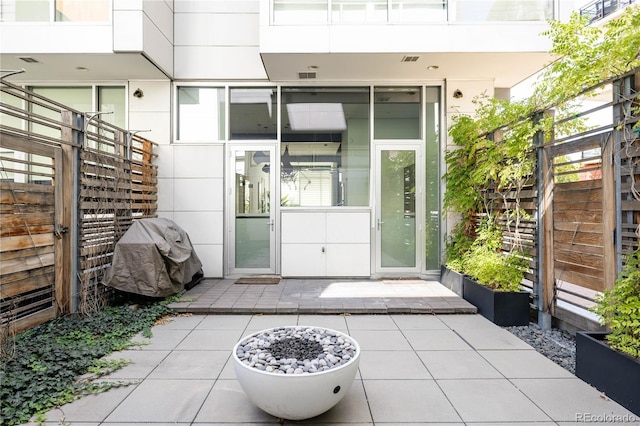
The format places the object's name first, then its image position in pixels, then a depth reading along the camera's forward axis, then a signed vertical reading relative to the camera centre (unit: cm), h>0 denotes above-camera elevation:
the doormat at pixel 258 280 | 561 -108
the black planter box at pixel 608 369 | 219 -105
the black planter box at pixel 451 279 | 486 -97
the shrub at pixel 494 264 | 403 -60
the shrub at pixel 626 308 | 224 -63
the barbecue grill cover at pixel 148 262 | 412 -58
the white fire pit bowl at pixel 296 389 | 187 -95
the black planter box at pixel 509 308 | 386 -103
